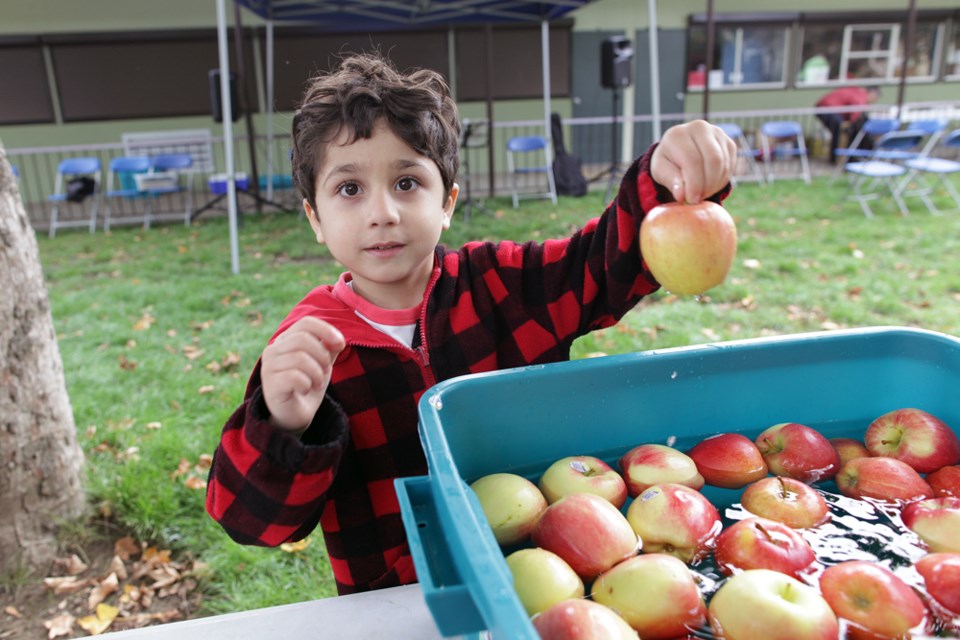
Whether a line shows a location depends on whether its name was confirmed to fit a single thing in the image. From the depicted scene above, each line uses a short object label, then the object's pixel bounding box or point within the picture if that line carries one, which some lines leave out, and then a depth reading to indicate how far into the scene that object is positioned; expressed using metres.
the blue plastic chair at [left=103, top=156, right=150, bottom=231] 9.84
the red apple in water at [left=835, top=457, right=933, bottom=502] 1.00
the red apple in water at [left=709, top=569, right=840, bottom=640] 0.72
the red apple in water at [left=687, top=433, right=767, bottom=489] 1.07
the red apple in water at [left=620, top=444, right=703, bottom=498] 1.04
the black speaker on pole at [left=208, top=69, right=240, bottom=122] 8.32
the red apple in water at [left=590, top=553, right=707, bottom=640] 0.78
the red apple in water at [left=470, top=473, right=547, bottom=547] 0.94
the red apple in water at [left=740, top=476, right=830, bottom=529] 0.96
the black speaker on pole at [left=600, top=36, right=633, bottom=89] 9.13
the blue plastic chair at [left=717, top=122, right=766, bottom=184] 10.80
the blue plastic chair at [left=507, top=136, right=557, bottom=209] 9.76
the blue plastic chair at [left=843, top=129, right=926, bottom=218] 7.97
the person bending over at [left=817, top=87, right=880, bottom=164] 11.89
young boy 1.11
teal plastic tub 1.07
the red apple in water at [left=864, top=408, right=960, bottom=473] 1.07
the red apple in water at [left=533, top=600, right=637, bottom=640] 0.70
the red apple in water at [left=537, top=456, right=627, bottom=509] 1.02
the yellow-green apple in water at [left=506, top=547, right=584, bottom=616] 0.79
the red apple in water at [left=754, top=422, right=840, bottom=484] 1.08
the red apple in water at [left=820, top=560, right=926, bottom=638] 0.75
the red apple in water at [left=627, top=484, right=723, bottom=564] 0.91
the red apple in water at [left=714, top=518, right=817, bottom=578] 0.85
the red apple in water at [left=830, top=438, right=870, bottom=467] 1.14
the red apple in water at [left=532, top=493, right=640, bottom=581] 0.89
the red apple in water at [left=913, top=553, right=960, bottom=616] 0.78
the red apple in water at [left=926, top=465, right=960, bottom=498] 1.03
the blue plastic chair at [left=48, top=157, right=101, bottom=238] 9.38
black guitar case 9.98
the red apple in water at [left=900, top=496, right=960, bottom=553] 0.88
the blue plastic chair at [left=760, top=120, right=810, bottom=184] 10.78
